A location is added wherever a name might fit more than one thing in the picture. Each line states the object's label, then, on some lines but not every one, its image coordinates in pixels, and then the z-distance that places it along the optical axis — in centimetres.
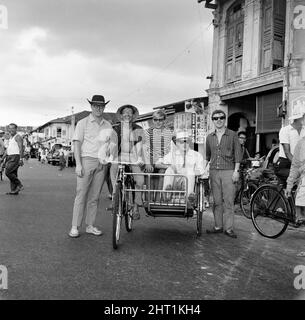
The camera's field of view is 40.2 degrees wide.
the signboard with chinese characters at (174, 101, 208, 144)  1466
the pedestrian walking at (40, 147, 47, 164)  4927
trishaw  551
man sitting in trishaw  615
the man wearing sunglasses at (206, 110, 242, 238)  662
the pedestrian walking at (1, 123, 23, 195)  1160
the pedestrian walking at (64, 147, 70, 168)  3796
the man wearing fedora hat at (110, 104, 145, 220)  650
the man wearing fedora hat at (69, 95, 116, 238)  609
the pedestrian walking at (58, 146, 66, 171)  3080
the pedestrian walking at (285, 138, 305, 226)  571
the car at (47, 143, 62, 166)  4134
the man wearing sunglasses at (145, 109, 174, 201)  628
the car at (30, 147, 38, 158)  7319
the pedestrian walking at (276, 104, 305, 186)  704
